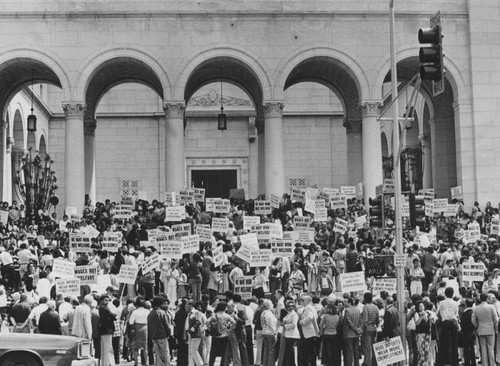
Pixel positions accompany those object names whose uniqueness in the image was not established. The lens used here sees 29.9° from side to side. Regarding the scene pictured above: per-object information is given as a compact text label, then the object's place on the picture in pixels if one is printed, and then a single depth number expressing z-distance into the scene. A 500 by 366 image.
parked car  17.42
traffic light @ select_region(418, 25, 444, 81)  18.72
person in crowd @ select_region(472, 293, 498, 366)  22.31
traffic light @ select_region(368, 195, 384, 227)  23.59
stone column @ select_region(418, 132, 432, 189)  49.18
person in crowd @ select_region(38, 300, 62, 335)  21.20
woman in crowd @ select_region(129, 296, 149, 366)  22.78
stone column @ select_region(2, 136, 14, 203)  47.16
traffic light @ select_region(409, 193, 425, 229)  22.70
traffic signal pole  22.28
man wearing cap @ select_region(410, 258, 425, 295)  27.17
